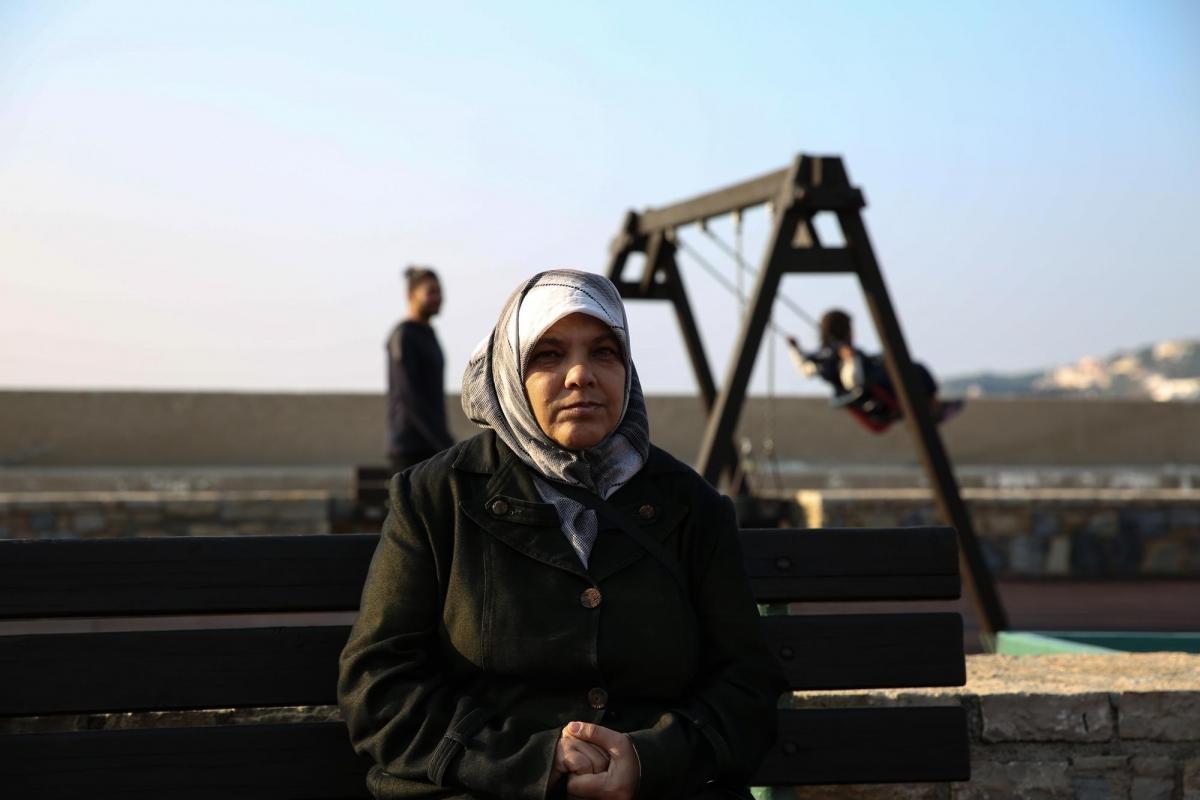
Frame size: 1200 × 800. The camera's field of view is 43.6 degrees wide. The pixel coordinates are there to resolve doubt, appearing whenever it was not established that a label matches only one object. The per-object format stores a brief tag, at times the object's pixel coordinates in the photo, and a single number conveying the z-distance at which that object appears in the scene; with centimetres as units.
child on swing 815
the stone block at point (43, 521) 1027
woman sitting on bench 230
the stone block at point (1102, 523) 1050
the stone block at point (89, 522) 1032
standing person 718
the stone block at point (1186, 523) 1055
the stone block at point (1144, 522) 1050
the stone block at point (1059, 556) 1053
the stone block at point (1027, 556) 1054
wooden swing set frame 640
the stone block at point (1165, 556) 1061
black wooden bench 262
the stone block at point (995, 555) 1054
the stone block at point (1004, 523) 1041
